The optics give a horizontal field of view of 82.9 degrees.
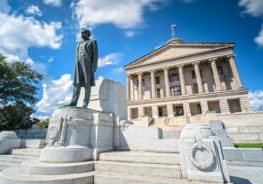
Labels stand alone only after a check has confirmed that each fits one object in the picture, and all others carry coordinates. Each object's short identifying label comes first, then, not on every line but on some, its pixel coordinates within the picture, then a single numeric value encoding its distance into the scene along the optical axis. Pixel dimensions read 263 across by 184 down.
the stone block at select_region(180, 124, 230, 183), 3.33
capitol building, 35.44
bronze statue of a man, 6.30
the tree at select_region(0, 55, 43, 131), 22.25
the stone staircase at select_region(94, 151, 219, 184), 3.58
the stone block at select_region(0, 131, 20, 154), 8.58
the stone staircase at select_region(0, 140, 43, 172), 6.75
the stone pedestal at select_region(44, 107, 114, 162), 4.72
